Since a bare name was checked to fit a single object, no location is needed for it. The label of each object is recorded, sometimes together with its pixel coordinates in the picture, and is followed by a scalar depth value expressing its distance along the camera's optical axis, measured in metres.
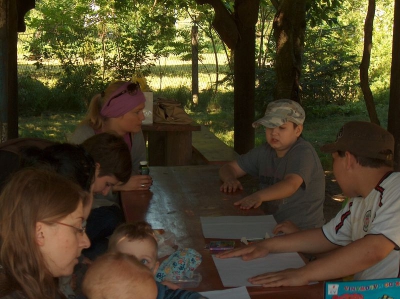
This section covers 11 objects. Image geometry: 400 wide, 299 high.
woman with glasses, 1.71
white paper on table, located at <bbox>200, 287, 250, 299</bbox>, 2.38
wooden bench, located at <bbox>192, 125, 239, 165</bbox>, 5.67
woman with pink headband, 4.40
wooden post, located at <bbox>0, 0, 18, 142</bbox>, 4.32
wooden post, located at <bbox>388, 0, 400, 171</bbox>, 4.47
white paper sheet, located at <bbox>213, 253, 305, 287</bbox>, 2.54
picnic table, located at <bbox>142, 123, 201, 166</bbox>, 6.38
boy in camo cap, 3.79
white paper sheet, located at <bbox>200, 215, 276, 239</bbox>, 3.12
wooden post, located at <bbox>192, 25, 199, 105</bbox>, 13.69
